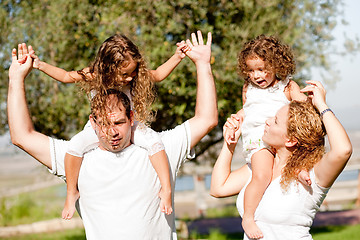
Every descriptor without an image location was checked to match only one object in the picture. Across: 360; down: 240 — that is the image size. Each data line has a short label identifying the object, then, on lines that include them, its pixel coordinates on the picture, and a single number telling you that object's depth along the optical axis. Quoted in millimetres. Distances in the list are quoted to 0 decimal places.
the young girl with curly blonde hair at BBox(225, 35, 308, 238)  3197
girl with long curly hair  2465
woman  2426
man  2408
